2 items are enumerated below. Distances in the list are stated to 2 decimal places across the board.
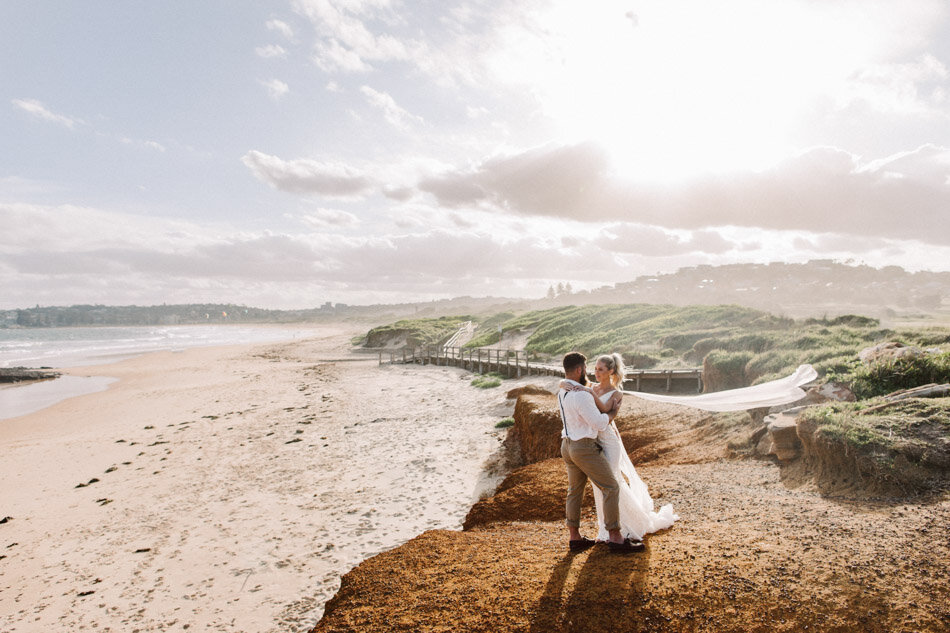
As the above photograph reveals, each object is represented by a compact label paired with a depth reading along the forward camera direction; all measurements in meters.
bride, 4.38
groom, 4.25
